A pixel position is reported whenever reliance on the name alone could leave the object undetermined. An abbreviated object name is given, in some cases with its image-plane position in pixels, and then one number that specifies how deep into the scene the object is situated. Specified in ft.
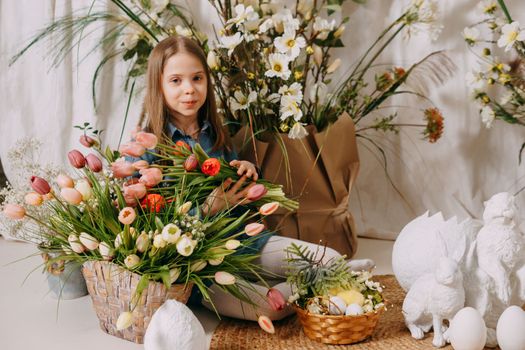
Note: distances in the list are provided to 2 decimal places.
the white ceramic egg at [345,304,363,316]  4.64
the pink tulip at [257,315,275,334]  4.55
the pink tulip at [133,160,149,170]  4.75
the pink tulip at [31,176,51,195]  4.55
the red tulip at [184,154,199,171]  4.82
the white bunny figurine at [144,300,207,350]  4.37
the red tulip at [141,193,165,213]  4.74
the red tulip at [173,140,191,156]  5.12
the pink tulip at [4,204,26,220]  4.52
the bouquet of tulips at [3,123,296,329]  4.50
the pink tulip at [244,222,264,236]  4.58
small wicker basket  4.63
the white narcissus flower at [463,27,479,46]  6.89
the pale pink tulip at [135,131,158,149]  4.67
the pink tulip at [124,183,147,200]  4.70
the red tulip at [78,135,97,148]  5.00
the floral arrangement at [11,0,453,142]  5.94
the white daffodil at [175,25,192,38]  6.30
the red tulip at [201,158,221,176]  4.83
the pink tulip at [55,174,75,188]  4.57
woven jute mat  4.75
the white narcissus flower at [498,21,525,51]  6.37
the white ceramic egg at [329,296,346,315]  4.68
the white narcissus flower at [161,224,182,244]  4.37
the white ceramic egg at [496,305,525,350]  4.39
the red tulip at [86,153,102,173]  4.76
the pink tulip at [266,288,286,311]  4.79
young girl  5.40
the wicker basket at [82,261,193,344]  4.65
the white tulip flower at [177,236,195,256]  4.38
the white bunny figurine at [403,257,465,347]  4.56
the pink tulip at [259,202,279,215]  4.59
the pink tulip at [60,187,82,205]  4.40
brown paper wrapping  6.36
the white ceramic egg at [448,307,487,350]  4.41
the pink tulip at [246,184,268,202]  4.75
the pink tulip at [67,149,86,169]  4.75
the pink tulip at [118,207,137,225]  4.39
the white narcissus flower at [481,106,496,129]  6.88
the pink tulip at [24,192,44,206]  4.52
